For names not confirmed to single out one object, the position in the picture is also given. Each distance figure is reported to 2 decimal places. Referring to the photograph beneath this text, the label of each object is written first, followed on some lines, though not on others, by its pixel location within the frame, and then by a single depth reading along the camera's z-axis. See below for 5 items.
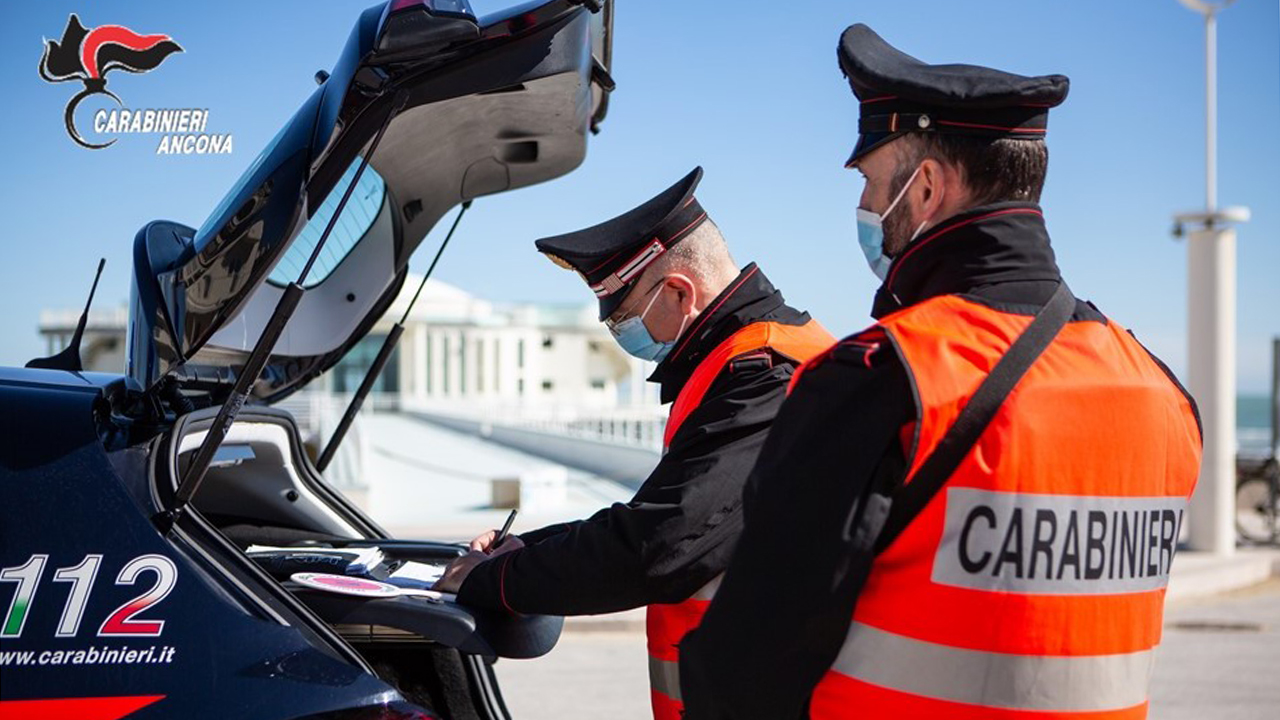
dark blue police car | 2.01
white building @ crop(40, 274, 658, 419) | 75.12
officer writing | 2.27
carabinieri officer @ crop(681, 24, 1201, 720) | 1.54
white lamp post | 11.98
